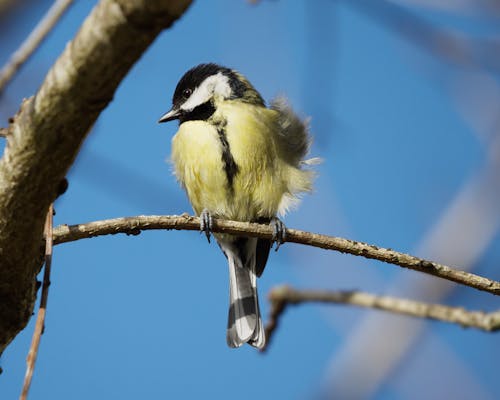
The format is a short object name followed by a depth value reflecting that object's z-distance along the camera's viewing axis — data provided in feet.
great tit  10.84
